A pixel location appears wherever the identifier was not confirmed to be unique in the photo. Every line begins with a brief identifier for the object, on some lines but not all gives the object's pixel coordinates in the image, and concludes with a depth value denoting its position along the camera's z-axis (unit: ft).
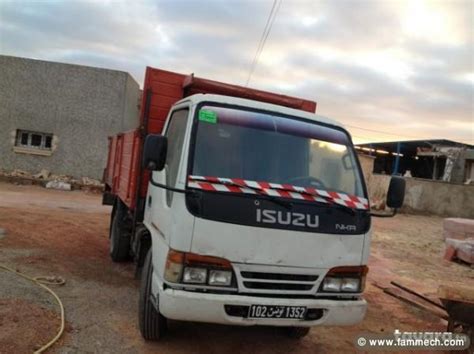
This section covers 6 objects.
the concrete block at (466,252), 34.96
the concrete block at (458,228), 41.75
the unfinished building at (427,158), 101.91
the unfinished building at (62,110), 60.34
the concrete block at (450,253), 36.86
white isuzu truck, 12.00
